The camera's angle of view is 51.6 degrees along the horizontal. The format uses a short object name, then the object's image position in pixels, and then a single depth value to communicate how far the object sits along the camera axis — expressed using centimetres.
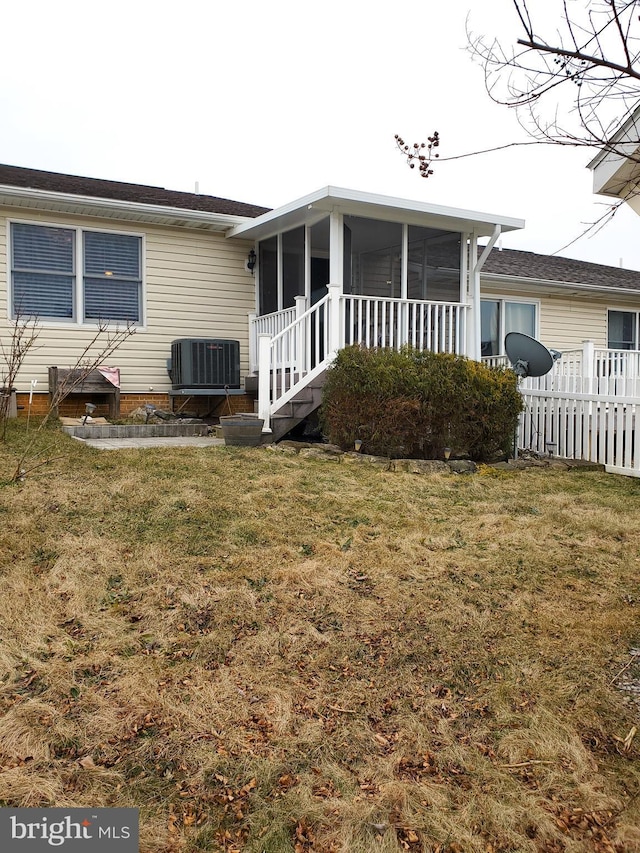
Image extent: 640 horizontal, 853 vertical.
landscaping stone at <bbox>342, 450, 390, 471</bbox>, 741
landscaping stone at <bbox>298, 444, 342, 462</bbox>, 763
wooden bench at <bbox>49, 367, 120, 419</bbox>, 946
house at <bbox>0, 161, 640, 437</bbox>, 938
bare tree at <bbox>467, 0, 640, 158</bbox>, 209
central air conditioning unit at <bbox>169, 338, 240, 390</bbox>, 1023
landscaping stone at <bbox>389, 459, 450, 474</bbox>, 730
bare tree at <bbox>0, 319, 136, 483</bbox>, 681
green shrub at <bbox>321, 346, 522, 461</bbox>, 767
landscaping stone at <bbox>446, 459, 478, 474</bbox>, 754
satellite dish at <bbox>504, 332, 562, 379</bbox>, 902
